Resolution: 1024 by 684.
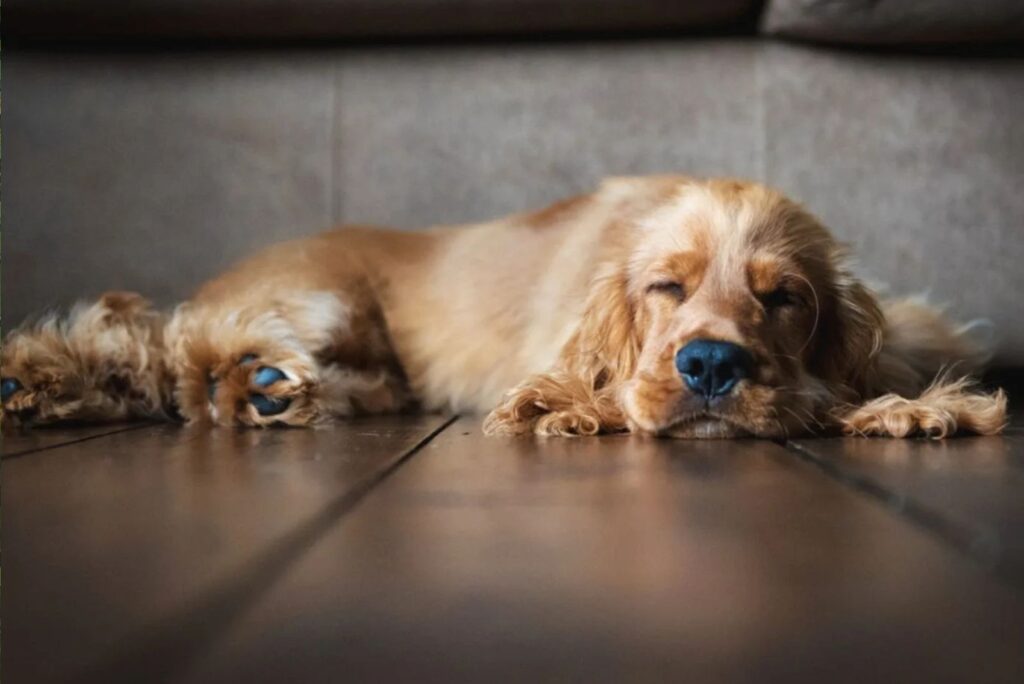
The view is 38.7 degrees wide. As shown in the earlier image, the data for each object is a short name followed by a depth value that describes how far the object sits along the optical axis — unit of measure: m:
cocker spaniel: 0.69
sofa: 0.98
